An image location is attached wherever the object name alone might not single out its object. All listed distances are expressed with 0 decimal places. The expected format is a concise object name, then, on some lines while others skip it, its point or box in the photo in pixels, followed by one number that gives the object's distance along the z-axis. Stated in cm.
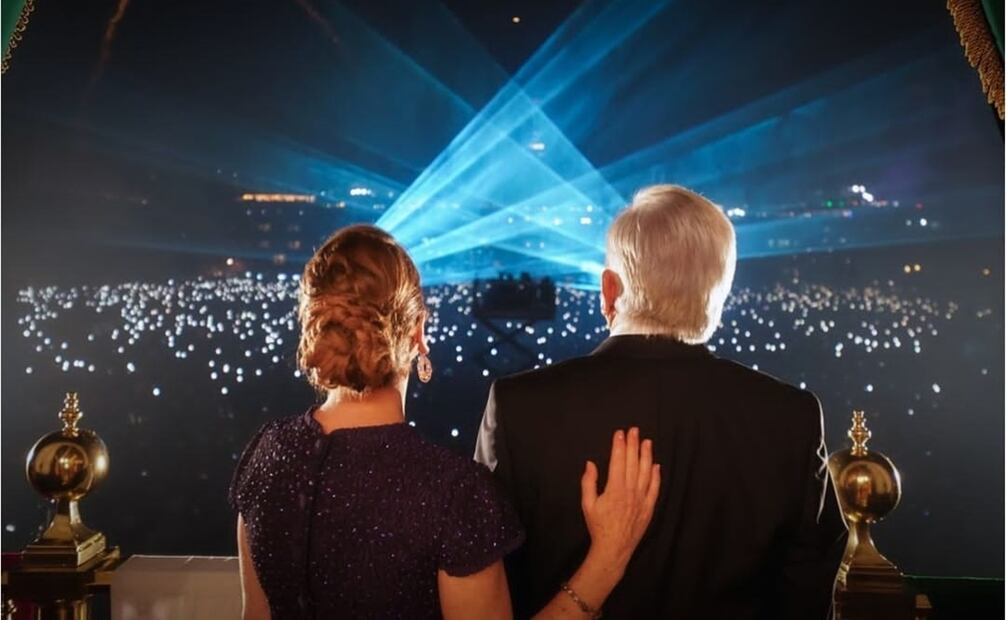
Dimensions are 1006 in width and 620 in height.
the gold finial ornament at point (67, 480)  125
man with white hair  95
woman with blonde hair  82
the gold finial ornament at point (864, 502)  111
